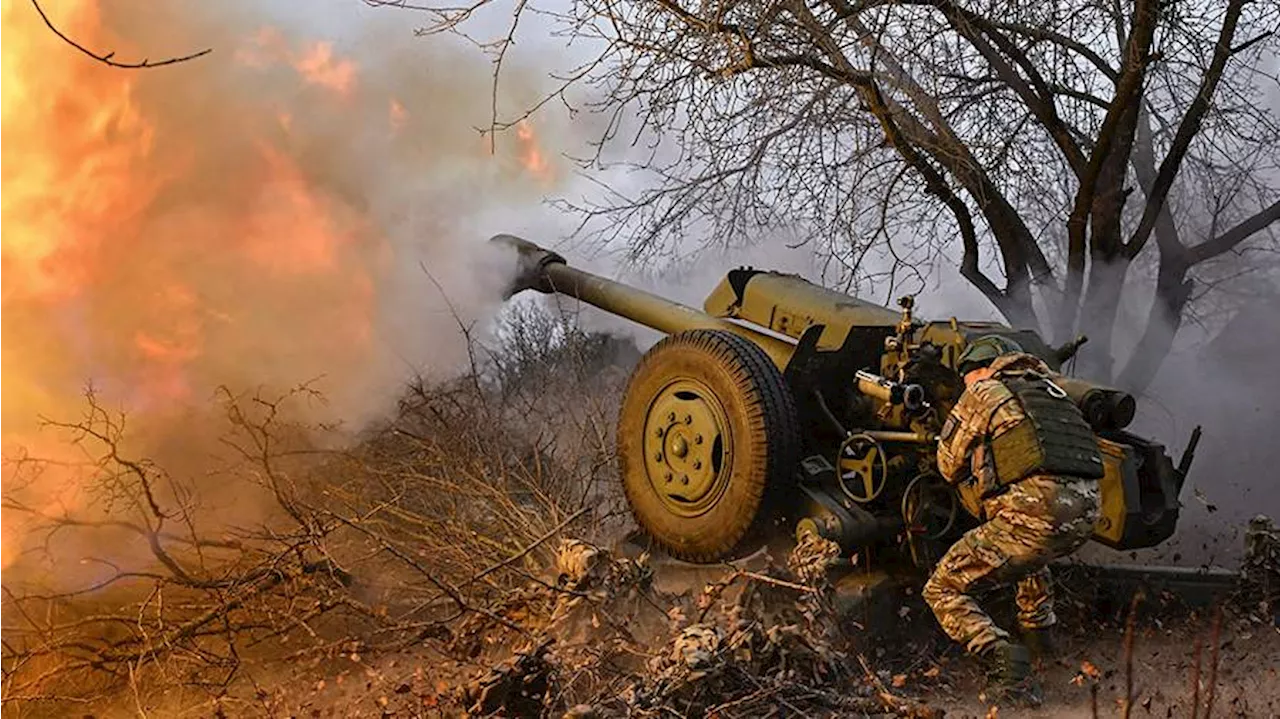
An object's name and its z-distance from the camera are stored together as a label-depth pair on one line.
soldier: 5.03
